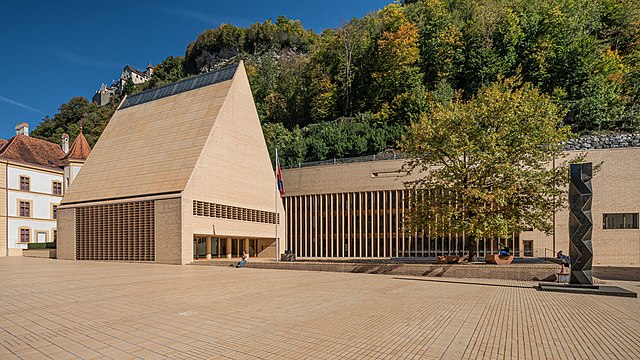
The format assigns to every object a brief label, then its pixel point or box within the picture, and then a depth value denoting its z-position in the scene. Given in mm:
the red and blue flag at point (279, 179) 25184
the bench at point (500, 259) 18625
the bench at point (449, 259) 20000
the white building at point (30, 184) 38969
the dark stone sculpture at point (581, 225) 12883
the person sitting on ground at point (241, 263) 22547
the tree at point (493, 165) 17906
